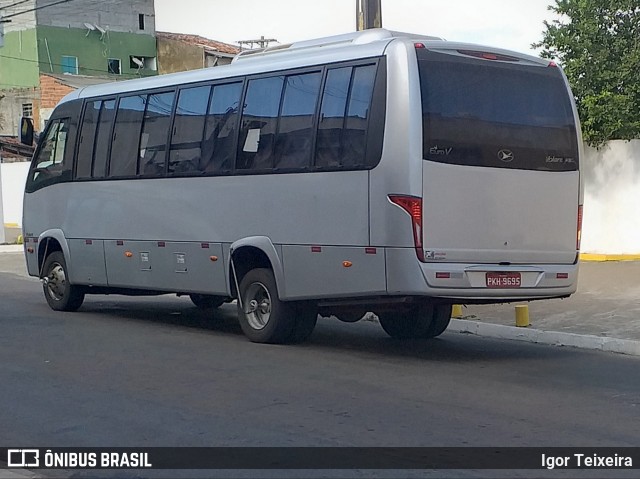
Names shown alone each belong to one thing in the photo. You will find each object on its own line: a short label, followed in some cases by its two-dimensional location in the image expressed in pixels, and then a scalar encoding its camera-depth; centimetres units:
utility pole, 1647
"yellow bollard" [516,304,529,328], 1323
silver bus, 1048
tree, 1827
